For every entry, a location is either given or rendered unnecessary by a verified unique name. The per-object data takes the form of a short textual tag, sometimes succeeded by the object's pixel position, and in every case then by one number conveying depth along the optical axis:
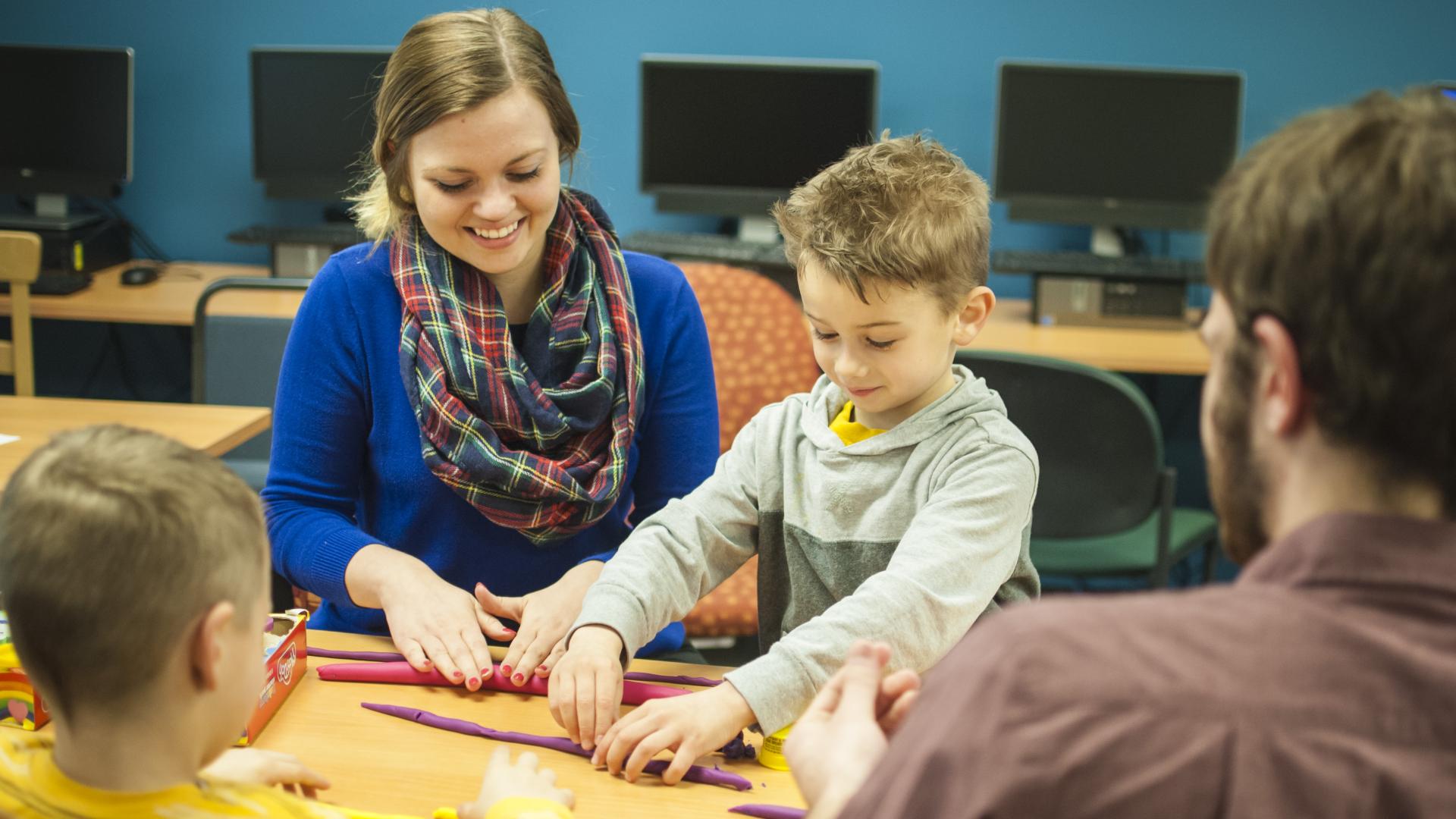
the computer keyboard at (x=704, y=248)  3.32
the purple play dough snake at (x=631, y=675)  1.15
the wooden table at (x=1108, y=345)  2.96
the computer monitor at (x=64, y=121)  3.62
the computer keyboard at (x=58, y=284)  3.29
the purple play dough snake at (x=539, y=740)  0.99
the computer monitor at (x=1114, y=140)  3.42
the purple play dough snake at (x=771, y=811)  0.94
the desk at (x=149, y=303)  3.15
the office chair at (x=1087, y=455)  2.29
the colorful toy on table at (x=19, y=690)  1.02
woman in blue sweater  1.36
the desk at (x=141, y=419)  2.06
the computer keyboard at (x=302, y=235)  3.47
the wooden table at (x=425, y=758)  0.96
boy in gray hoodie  1.04
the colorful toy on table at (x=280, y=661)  1.05
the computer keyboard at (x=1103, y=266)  3.27
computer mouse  3.47
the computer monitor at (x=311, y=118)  3.58
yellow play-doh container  1.02
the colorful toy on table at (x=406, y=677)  1.14
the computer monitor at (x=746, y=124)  3.49
